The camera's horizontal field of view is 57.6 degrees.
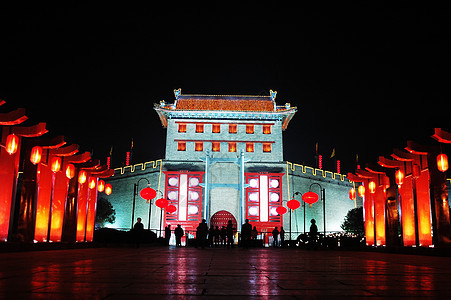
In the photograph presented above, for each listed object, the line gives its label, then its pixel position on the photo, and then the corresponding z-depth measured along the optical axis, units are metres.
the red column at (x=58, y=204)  13.18
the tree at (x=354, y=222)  29.14
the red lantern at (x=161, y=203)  20.99
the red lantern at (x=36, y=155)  11.00
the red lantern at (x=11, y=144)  10.03
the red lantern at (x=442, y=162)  11.73
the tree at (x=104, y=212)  28.95
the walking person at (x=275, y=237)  21.61
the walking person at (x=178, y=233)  19.86
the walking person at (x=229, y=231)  16.77
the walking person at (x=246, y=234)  15.85
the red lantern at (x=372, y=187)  16.17
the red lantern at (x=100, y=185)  17.00
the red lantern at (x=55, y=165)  12.34
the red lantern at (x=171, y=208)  23.28
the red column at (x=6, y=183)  10.07
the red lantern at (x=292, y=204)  20.48
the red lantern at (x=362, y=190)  17.09
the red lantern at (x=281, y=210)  24.00
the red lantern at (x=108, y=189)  18.02
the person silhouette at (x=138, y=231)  14.53
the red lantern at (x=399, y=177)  13.98
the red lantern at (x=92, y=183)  15.74
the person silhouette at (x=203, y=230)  16.50
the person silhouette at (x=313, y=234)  14.68
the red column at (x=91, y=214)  15.77
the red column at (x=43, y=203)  12.16
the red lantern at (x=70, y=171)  13.32
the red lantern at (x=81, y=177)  14.51
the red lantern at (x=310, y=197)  17.78
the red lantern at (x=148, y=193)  18.09
